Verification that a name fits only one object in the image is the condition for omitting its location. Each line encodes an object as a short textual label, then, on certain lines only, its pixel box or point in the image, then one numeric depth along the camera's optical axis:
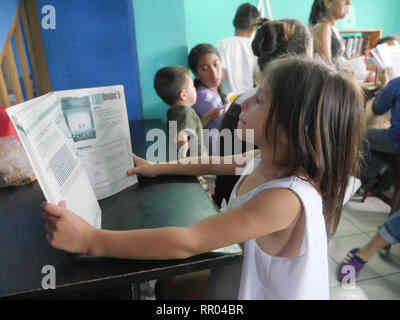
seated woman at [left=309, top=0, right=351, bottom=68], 2.08
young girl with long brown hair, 0.54
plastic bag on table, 0.79
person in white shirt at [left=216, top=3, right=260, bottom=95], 2.40
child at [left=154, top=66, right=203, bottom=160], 1.50
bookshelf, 4.14
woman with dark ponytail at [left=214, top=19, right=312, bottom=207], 1.12
